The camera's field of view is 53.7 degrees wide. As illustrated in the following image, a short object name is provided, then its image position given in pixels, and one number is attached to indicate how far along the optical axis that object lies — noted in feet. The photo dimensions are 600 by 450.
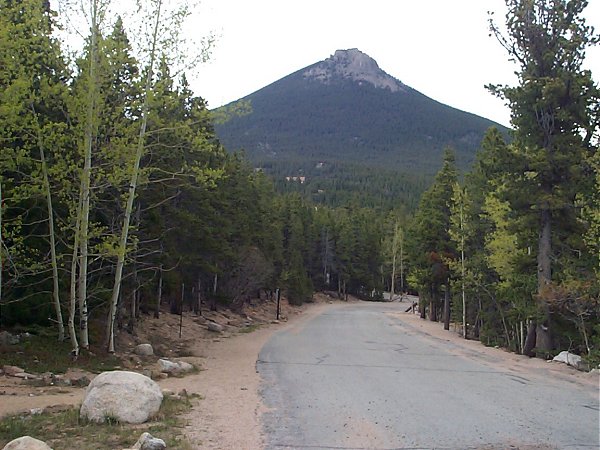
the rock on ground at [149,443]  23.12
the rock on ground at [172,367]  49.10
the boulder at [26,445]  20.70
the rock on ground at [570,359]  55.91
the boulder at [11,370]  41.29
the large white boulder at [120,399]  28.30
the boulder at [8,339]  48.08
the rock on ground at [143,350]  59.11
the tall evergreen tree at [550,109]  62.90
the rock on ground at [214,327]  97.86
